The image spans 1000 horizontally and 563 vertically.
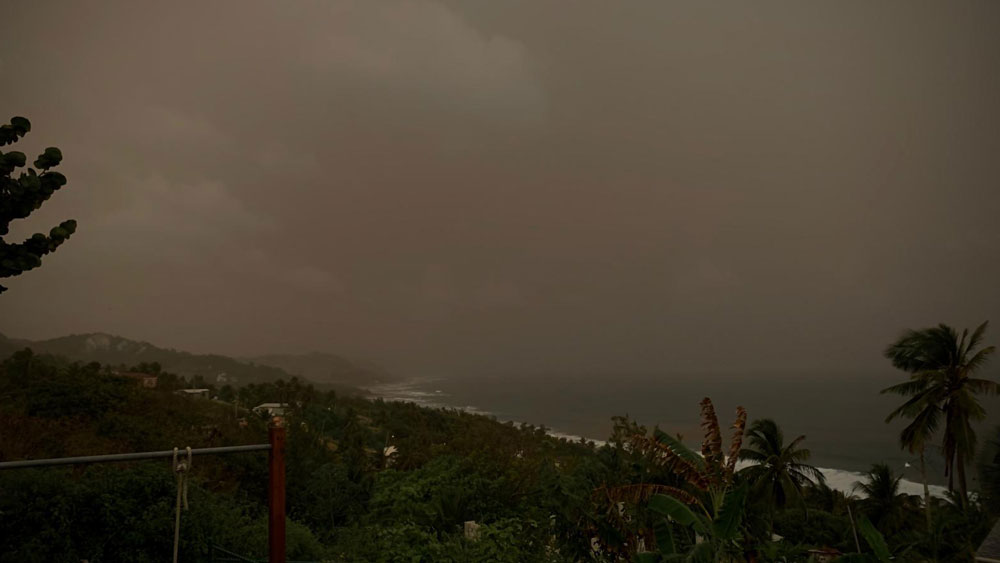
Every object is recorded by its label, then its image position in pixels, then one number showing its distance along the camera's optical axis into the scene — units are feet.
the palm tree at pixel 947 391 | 64.44
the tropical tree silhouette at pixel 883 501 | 85.30
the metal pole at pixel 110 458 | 10.25
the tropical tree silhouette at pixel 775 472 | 79.66
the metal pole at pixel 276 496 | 11.53
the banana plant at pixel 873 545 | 14.16
